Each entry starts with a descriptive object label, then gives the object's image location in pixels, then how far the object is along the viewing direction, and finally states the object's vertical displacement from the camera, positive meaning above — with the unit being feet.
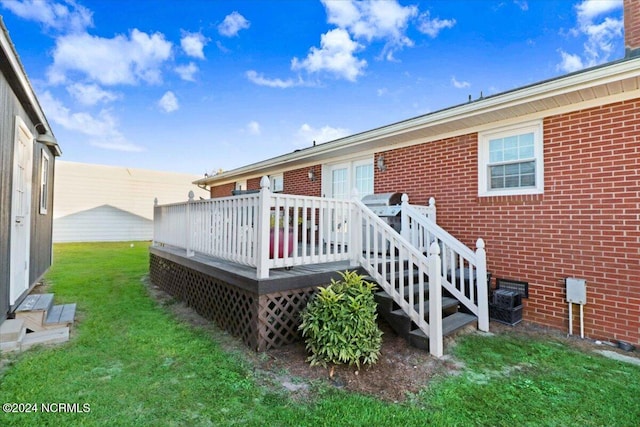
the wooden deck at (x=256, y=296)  11.64 -3.21
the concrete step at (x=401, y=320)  12.39 -4.06
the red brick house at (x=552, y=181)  12.71 +2.08
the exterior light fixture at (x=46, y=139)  19.16 +4.98
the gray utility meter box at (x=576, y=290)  13.46 -2.98
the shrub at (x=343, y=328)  10.11 -3.61
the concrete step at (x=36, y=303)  12.87 -3.77
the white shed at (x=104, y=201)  53.42 +3.28
